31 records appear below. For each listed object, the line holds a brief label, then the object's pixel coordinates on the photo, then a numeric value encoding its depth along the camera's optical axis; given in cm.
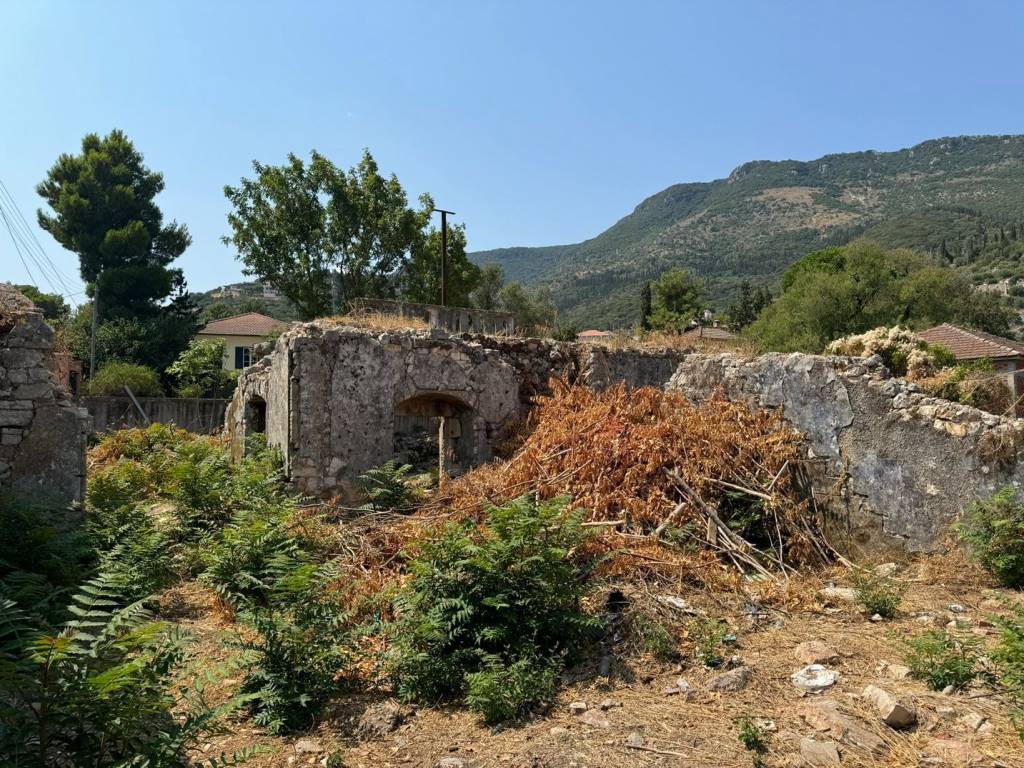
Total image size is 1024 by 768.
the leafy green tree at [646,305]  4856
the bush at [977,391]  690
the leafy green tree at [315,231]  3039
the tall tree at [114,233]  3156
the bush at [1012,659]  362
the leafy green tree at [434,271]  3109
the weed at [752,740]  356
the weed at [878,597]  523
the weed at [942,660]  404
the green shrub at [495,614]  429
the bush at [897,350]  788
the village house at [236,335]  3856
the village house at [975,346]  2105
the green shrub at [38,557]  520
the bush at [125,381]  2452
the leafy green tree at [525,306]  4634
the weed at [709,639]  460
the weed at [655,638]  472
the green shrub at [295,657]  424
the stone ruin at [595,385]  646
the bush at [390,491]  888
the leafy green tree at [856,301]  2812
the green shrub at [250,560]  606
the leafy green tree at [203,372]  2784
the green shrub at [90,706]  291
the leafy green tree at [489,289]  4891
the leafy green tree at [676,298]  4497
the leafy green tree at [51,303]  4155
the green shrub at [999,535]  561
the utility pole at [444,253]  2365
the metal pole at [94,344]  2789
